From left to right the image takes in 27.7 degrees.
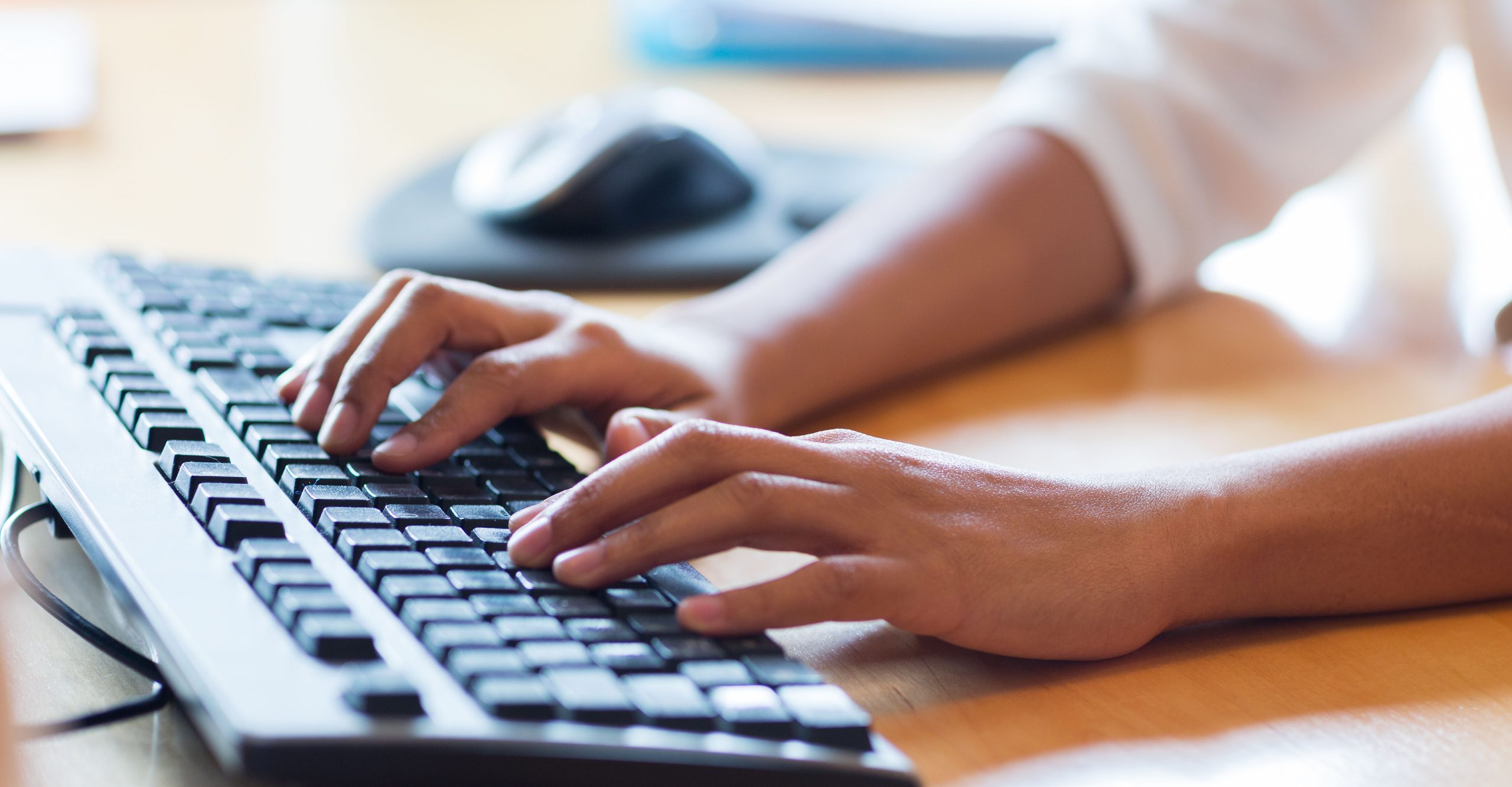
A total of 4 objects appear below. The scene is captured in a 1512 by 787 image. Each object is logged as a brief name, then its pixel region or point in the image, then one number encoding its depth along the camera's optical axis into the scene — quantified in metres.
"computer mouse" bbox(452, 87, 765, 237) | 1.31
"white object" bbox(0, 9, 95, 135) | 1.59
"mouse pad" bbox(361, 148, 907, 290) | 1.25
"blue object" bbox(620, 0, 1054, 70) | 2.08
